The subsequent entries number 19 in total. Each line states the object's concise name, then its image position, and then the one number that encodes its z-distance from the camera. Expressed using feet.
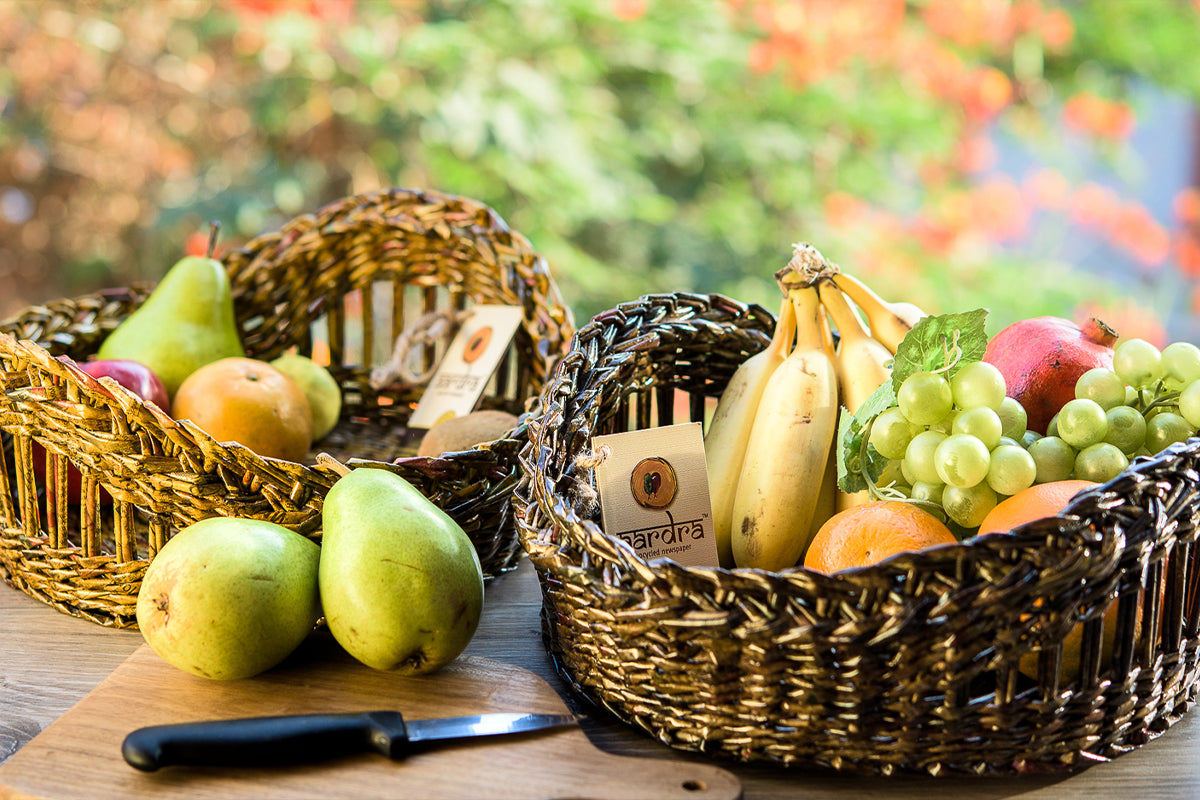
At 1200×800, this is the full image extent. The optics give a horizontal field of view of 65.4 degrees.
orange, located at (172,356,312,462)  3.31
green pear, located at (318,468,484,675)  2.29
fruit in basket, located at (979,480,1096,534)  2.22
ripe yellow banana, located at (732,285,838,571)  2.81
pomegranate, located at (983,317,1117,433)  2.78
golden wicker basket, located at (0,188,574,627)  2.60
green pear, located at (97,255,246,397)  3.84
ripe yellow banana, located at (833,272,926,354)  3.12
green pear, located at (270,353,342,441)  3.93
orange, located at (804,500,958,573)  2.26
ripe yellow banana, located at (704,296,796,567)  2.98
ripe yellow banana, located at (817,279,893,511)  2.98
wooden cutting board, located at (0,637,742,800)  1.99
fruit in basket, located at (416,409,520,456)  3.28
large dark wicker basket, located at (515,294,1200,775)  1.86
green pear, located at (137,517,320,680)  2.28
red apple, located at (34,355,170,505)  3.33
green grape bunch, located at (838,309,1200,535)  2.37
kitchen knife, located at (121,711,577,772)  2.03
